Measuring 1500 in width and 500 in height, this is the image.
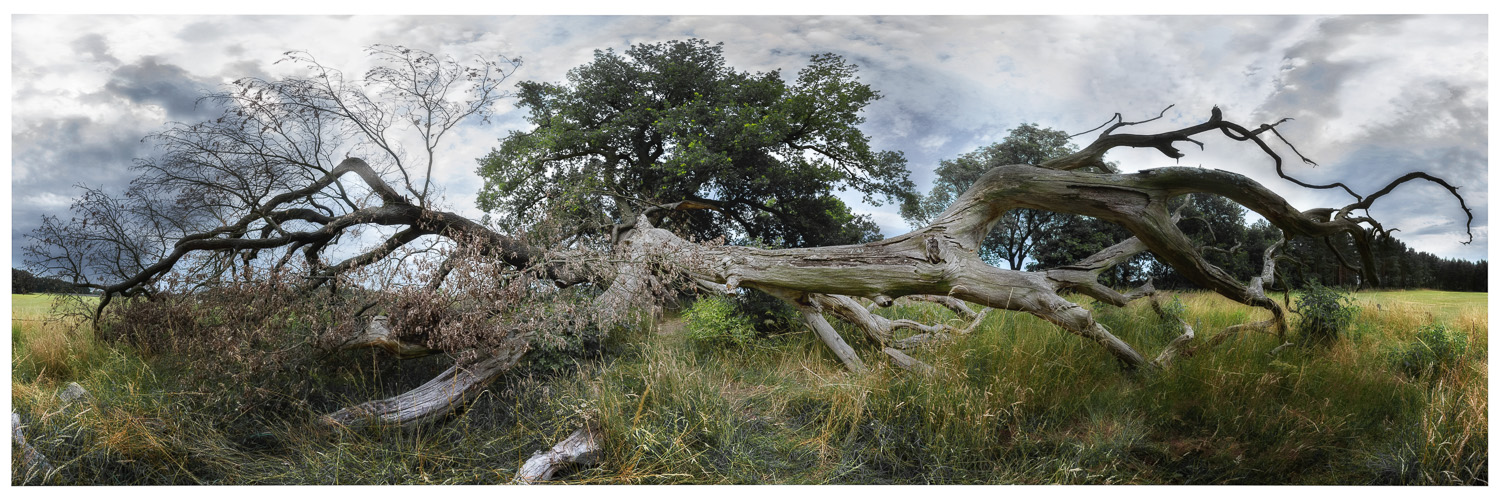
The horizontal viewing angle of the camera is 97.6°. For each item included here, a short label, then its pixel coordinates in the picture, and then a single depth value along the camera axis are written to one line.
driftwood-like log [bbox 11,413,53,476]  3.76
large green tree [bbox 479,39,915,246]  6.71
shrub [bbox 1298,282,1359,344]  6.08
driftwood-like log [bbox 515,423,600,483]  3.63
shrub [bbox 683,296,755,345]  6.36
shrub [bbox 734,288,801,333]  6.94
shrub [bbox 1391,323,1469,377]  5.22
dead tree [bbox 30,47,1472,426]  4.14
